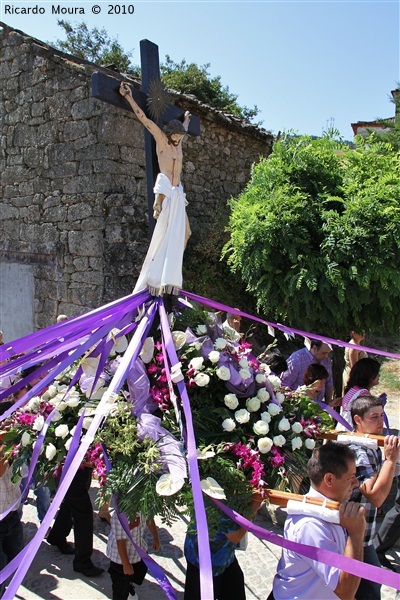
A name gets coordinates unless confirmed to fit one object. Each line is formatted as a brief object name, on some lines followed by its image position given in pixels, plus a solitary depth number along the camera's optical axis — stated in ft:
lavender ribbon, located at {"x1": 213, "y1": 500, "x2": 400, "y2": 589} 5.49
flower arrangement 7.05
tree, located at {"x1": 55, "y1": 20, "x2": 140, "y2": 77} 55.47
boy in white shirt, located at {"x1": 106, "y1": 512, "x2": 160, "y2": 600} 9.82
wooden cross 10.32
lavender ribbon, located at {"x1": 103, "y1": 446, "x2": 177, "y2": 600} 7.65
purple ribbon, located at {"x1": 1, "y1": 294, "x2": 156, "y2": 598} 5.86
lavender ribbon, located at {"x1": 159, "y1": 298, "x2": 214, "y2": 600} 5.75
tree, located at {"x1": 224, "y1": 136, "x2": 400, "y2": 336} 14.67
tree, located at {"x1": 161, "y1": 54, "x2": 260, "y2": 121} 48.32
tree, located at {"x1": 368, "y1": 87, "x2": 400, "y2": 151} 39.96
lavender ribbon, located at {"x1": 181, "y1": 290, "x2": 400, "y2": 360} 10.19
